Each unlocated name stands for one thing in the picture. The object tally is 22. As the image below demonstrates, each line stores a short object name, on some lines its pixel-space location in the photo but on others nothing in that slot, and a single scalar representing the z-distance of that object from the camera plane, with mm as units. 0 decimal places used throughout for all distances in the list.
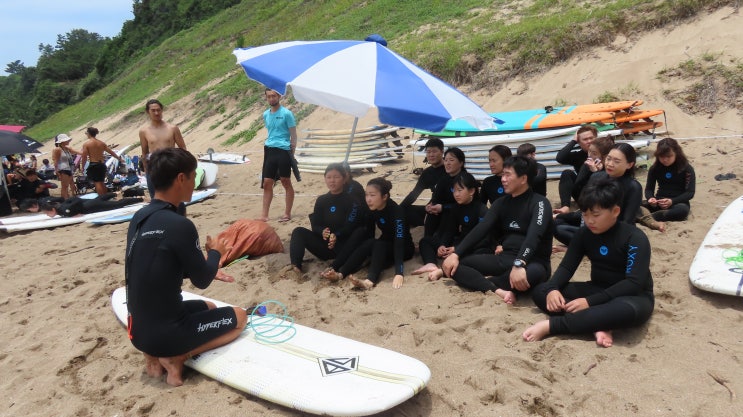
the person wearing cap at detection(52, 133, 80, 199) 9570
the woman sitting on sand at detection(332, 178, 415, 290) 4117
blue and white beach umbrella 3553
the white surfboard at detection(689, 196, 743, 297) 3186
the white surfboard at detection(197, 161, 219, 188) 8992
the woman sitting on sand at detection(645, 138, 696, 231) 4645
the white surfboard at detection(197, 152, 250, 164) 11078
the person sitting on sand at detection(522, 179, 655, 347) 2854
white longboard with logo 2379
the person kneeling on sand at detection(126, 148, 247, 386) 2561
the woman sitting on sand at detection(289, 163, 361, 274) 4387
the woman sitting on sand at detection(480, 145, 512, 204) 4289
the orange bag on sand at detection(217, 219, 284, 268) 4785
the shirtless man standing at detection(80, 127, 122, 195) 8719
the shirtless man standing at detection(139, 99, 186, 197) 5473
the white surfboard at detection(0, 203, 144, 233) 6992
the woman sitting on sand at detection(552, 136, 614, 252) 4332
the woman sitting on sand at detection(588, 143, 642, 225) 3906
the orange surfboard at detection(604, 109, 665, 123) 6461
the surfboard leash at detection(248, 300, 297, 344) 3125
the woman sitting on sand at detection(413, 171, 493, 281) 4159
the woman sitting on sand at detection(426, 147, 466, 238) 4371
